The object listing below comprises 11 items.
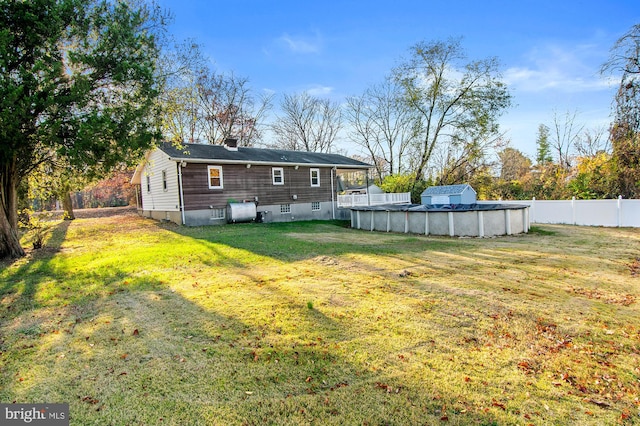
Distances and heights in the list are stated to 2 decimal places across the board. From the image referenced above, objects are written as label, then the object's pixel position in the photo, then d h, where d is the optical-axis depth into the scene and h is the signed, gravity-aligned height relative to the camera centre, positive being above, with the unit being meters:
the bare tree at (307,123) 35.72 +8.50
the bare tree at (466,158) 24.89 +2.50
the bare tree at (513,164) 32.70 +2.44
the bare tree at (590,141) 25.93 +3.67
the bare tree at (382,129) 30.73 +6.79
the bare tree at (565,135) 29.27 +4.70
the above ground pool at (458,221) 12.33 -1.27
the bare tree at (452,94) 23.61 +7.34
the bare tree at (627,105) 11.17 +2.81
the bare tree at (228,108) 28.41 +8.65
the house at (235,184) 15.72 +0.91
